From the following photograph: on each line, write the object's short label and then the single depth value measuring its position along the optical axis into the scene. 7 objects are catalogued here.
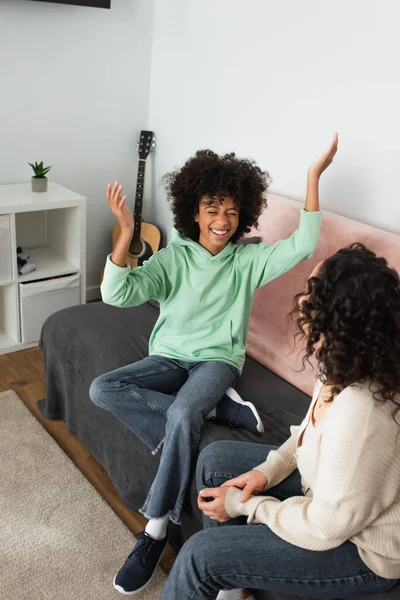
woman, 1.09
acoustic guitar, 3.01
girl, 1.67
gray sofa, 1.73
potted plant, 2.64
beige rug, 1.59
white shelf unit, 2.52
